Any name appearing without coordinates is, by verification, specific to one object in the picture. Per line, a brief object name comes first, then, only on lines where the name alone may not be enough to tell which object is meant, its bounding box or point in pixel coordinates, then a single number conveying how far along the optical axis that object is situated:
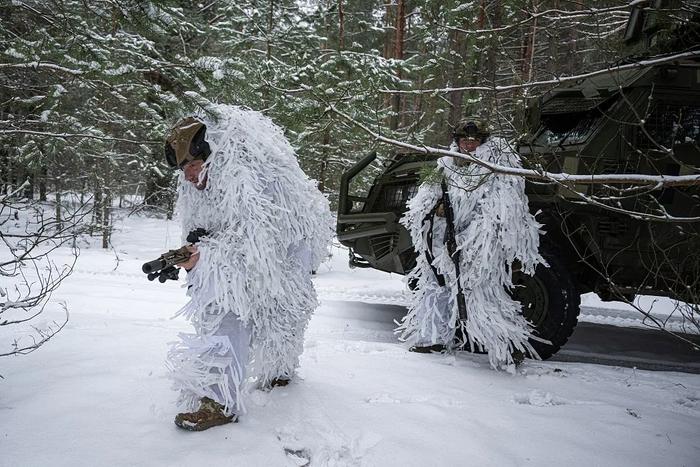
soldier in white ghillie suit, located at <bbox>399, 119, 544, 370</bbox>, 3.39
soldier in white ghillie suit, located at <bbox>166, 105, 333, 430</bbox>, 2.21
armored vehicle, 3.80
